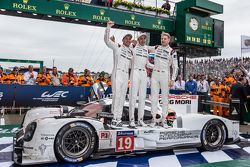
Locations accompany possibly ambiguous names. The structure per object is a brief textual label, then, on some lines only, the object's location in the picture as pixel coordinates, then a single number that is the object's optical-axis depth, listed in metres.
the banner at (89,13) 11.59
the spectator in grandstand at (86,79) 11.53
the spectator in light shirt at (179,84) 12.75
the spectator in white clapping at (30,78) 11.29
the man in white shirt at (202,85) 13.02
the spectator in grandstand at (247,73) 8.89
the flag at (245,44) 9.98
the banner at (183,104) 5.89
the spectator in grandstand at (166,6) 16.22
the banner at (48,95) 10.41
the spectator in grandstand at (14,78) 10.89
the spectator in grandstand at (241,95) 8.96
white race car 4.01
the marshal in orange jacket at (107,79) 11.88
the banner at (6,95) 10.16
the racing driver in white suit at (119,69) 5.11
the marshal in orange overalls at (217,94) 11.03
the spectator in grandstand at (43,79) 11.16
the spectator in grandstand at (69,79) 11.48
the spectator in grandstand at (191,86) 12.34
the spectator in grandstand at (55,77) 11.22
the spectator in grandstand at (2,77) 10.78
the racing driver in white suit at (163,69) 5.45
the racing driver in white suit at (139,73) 5.25
